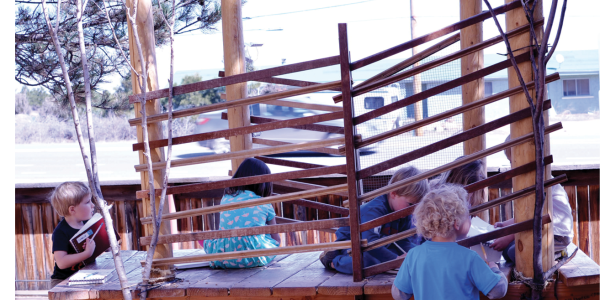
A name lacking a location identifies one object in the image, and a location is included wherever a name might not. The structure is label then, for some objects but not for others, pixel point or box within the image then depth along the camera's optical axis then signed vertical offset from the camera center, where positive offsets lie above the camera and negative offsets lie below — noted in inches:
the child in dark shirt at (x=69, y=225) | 129.3 -18.5
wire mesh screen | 118.0 +1.4
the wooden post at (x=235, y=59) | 152.1 +23.7
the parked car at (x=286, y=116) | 498.6 +19.2
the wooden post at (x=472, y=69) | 133.0 +13.6
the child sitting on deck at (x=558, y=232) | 107.7 -23.6
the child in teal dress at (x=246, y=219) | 121.8 -18.9
